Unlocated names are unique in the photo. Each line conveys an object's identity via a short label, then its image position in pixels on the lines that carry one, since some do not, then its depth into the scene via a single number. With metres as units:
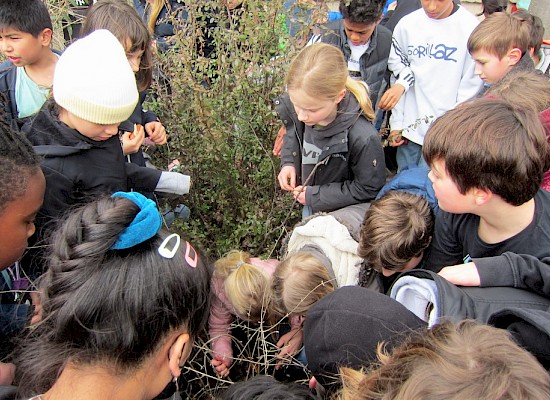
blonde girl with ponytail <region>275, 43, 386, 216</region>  2.26
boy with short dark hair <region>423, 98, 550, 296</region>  1.42
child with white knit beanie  1.79
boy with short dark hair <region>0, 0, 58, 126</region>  2.33
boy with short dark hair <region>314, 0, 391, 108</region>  3.14
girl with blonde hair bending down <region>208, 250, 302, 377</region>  1.94
